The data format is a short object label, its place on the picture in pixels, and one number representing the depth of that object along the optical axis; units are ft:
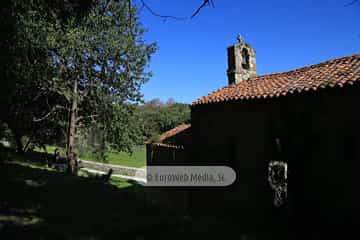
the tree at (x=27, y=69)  23.29
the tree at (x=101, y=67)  51.24
